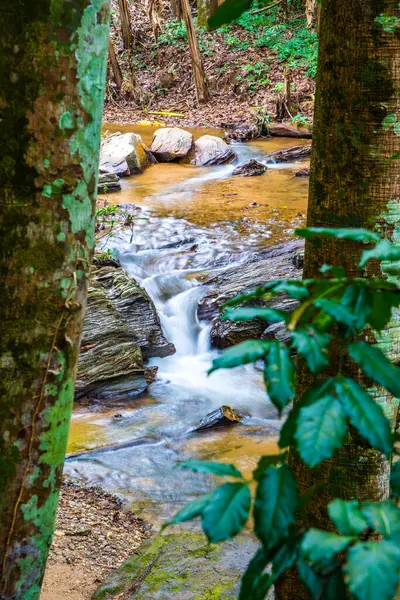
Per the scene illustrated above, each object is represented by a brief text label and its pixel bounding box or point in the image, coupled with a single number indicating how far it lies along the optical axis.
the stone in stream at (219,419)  5.70
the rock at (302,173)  12.85
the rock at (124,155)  13.17
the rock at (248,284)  6.91
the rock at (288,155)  14.16
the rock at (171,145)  14.38
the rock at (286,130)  16.34
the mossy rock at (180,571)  3.03
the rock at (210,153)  14.18
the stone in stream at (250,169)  13.27
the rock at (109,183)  11.80
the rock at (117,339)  6.10
